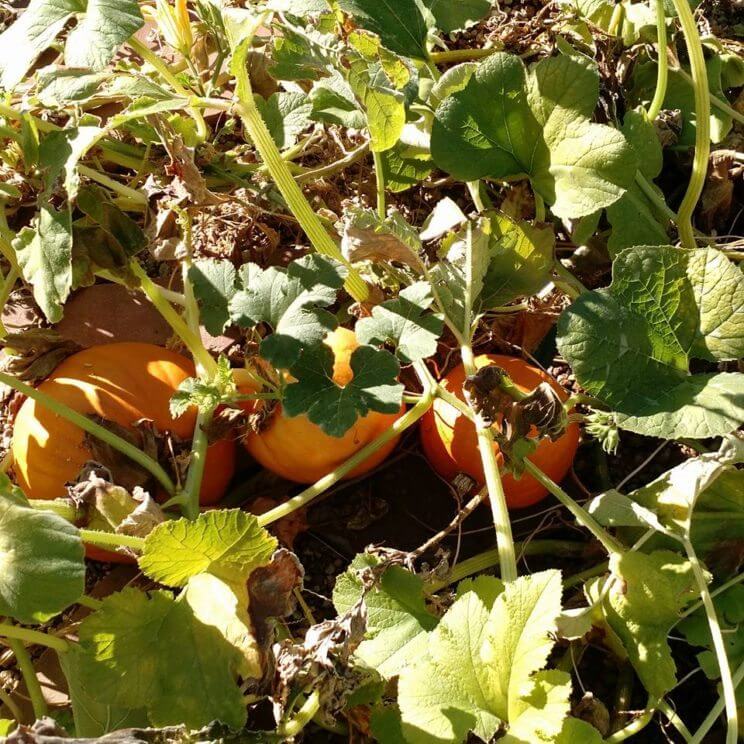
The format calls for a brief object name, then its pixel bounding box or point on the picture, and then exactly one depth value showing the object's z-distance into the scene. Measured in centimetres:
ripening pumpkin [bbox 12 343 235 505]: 151
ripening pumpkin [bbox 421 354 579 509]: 152
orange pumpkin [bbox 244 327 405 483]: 149
